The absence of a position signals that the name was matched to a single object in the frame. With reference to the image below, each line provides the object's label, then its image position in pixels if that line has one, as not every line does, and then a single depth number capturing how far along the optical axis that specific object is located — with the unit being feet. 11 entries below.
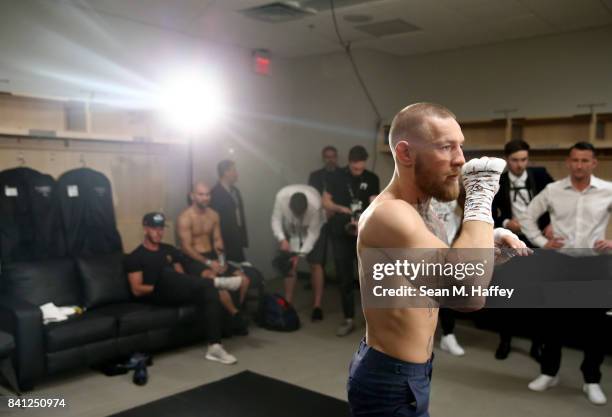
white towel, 11.45
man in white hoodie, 15.92
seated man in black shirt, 12.79
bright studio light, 18.15
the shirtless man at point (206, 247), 14.19
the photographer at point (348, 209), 14.90
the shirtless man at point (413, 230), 4.27
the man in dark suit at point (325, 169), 19.51
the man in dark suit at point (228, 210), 16.94
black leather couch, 10.61
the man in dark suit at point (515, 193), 12.60
